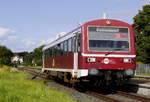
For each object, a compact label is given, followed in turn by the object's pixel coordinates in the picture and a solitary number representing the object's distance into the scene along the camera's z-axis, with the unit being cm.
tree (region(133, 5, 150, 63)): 4009
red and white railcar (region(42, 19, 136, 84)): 1323
